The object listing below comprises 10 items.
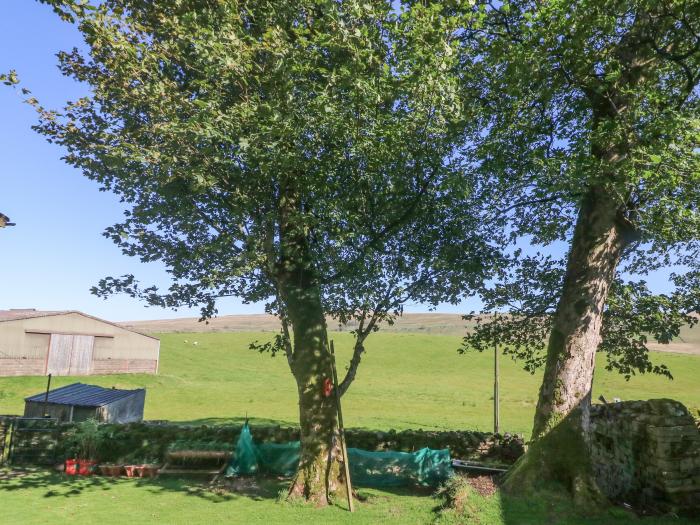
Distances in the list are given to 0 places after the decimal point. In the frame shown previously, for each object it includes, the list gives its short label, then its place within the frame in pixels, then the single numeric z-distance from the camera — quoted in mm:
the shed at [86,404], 22719
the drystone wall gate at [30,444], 18969
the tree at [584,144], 12438
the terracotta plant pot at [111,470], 17547
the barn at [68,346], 43938
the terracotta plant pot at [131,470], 17427
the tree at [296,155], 12398
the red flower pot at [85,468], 17734
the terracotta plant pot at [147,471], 17406
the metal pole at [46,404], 23156
